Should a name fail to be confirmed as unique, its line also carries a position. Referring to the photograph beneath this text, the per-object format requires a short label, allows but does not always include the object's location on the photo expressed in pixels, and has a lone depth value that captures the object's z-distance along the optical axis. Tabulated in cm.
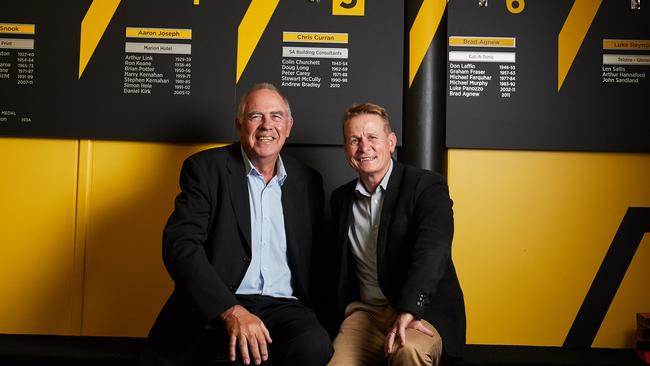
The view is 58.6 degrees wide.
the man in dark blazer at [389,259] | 201
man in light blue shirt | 207
